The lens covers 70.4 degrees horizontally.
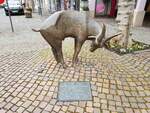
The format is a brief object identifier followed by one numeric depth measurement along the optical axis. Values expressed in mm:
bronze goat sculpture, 2410
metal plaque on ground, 2137
